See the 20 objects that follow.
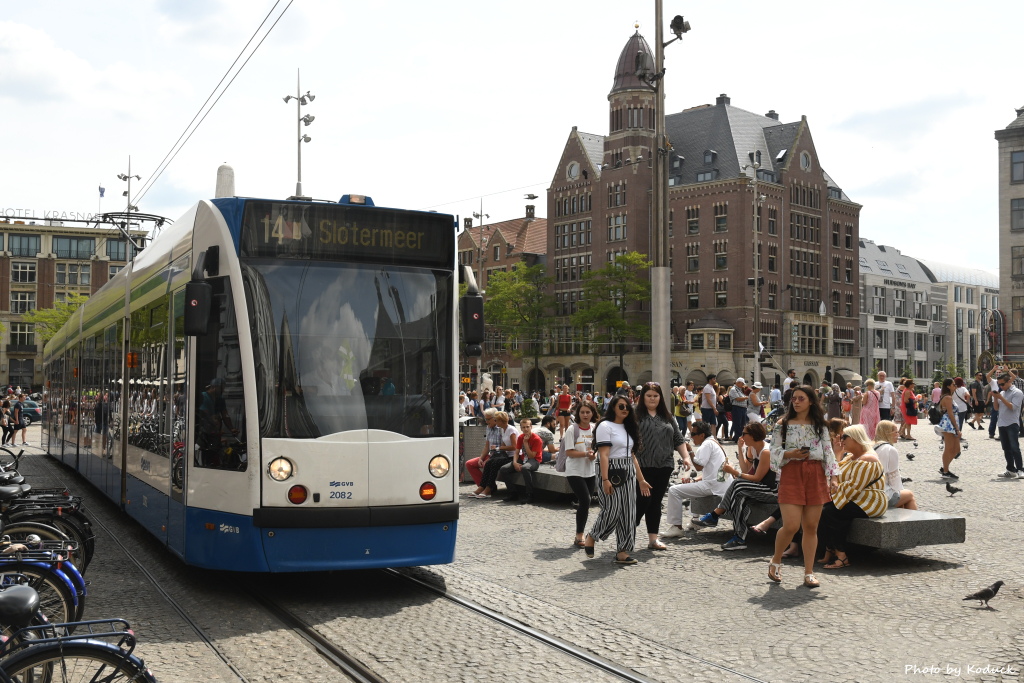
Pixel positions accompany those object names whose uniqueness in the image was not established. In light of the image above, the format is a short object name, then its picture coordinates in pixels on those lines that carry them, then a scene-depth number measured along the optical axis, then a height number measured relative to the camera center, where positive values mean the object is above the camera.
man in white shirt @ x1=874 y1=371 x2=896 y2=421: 25.52 -0.37
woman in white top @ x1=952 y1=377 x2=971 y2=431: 22.44 -0.33
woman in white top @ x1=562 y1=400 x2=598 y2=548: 11.12 -0.72
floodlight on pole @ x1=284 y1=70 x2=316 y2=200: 33.56 +8.37
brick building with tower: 69.81 +10.03
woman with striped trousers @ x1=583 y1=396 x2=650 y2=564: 9.72 -0.79
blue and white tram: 7.51 -0.05
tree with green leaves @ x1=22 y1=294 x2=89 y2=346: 76.50 +4.91
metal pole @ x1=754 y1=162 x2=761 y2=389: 52.60 +6.97
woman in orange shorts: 8.50 -0.66
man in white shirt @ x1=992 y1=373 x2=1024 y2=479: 17.47 -0.68
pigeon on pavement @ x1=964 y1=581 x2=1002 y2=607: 7.50 -1.47
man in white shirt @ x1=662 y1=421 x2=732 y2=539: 11.44 -1.09
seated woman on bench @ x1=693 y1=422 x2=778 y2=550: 10.41 -1.03
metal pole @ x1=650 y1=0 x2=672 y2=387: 15.41 +1.93
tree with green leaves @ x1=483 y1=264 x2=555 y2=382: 73.44 +5.47
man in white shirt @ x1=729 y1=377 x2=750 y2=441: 24.25 -0.47
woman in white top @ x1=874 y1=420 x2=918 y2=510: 10.63 -0.82
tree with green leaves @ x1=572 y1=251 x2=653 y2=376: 68.12 +5.56
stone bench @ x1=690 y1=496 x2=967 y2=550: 9.26 -1.28
